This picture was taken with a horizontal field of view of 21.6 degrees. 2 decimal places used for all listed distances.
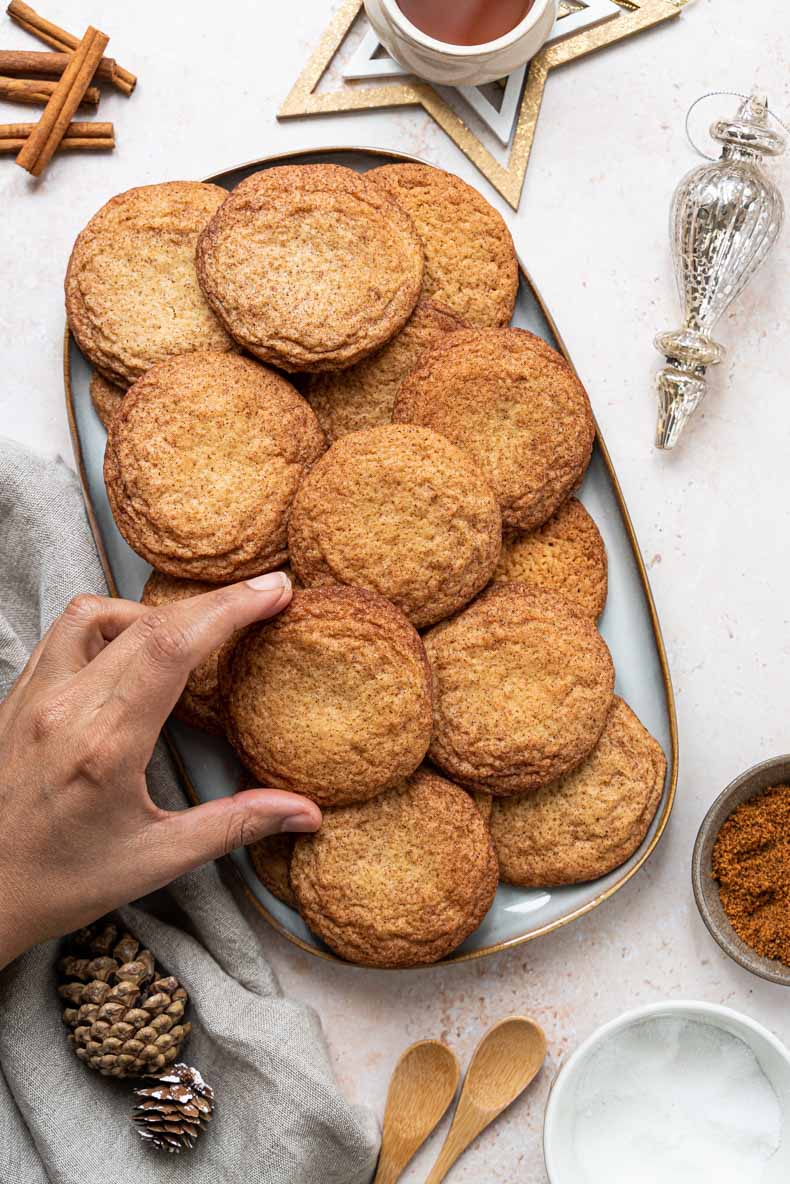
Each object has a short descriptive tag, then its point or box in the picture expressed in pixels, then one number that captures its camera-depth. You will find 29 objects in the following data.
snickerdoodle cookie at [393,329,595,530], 0.75
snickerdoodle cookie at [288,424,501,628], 0.73
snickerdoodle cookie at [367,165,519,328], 0.77
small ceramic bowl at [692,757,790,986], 0.77
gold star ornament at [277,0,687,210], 0.81
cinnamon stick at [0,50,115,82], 0.81
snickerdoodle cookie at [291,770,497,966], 0.75
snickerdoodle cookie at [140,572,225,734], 0.75
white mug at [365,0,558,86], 0.77
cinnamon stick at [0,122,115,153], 0.81
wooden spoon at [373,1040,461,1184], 0.80
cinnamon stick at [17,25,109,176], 0.80
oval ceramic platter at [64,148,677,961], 0.78
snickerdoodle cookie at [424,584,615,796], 0.75
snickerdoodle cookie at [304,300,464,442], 0.77
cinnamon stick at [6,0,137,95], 0.81
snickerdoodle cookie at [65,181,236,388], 0.76
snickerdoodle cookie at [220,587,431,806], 0.73
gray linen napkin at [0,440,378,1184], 0.77
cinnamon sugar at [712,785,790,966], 0.78
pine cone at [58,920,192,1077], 0.76
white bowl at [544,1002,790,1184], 0.76
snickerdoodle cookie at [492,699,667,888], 0.77
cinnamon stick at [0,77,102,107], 0.80
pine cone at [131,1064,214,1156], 0.77
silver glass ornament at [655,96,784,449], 0.79
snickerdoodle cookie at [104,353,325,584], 0.74
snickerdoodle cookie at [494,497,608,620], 0.77
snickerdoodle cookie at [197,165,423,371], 0.74
